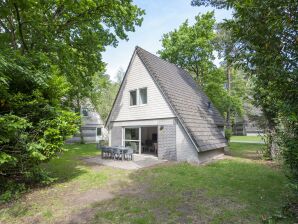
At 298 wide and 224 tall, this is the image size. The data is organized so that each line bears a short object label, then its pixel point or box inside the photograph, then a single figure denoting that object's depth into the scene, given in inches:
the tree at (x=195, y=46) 967.6
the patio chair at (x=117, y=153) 524.6
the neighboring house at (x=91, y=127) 1209.6
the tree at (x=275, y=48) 185.3
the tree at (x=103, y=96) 1124.1
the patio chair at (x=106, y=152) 548.1
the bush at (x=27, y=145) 248.7
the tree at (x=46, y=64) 266.1
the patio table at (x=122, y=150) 522.3
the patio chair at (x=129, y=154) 526.6
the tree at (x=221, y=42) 1199.1
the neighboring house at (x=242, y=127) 1749.0
